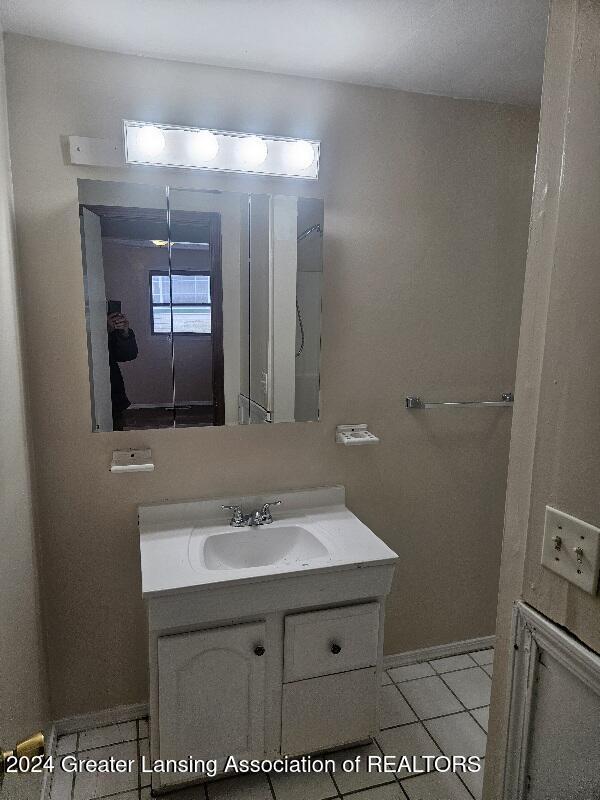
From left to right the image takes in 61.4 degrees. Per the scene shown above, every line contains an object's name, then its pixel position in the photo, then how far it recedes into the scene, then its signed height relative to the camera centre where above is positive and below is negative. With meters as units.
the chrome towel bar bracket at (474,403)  2.00 -0.33
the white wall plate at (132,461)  1.67 -0.49
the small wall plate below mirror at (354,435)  1.87 -0.43
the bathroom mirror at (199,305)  1.64 +0.04
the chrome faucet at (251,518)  1.80 -0.71
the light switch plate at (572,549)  0.77 -0.35
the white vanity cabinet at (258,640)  1.46 -0.97
